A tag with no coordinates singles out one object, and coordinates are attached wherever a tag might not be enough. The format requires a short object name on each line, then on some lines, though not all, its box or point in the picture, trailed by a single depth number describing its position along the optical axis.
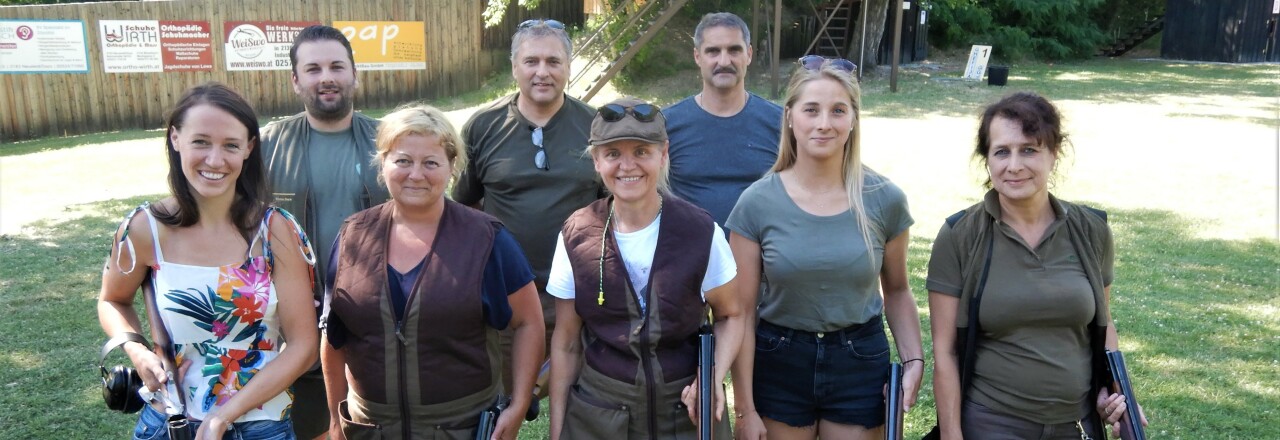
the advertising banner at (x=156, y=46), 17.72
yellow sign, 20.56
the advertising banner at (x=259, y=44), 18.98
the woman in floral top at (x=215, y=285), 2.81
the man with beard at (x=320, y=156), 3.86
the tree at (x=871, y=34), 24.84
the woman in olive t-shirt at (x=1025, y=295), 3.10
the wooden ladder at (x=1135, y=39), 36.44
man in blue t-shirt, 4.30
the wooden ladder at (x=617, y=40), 20.16
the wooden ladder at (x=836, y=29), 25.98
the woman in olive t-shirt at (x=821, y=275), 3.27
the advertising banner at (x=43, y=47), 16.53
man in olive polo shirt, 4.21
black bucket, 23.28
